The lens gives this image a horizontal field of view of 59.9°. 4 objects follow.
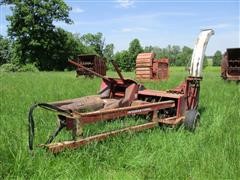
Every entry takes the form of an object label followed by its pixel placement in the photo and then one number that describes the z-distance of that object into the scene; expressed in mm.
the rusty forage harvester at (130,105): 2658
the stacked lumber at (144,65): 12242
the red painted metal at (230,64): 11051
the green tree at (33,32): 29740
